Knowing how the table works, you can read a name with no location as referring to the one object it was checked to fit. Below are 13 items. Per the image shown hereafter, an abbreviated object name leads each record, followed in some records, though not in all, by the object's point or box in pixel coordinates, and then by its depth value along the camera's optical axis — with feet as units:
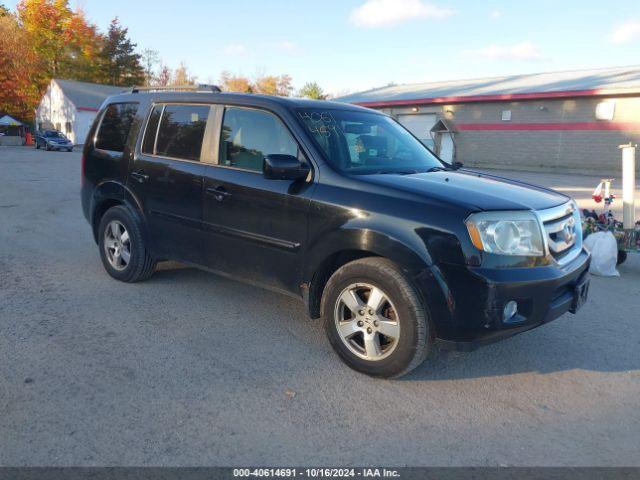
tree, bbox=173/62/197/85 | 273.95
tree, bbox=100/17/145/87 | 212.64
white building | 167.12
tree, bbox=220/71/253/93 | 268.00
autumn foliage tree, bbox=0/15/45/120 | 175.32
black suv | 10.94
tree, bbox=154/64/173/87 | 275.39
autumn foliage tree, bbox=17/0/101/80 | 186.70
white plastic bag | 21.26
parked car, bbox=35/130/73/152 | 131.64
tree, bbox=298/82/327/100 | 218.38
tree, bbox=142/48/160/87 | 253.44
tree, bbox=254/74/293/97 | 265.75
